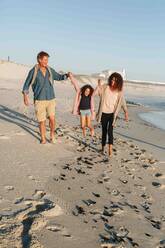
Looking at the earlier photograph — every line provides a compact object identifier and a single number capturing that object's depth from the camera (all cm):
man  682
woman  711
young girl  892
